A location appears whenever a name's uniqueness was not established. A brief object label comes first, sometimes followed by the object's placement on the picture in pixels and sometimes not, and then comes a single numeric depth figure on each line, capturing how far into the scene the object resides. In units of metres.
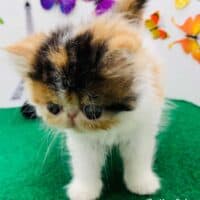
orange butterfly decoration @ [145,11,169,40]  0.32
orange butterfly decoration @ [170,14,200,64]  0.32
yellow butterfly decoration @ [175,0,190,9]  0.31
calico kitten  0.14
